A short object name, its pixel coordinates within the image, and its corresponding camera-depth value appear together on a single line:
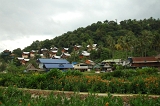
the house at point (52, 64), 47.19
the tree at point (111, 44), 63.70
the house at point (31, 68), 48.82
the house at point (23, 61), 72.31
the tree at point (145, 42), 53.41
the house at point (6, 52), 83.53
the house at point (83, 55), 65.91
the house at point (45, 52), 80.62
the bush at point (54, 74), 11.74
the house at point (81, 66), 53.78
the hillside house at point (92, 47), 69.88
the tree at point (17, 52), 91.10
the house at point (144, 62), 45.47
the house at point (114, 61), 51.56
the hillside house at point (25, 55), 86.94
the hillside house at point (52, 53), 81.20
